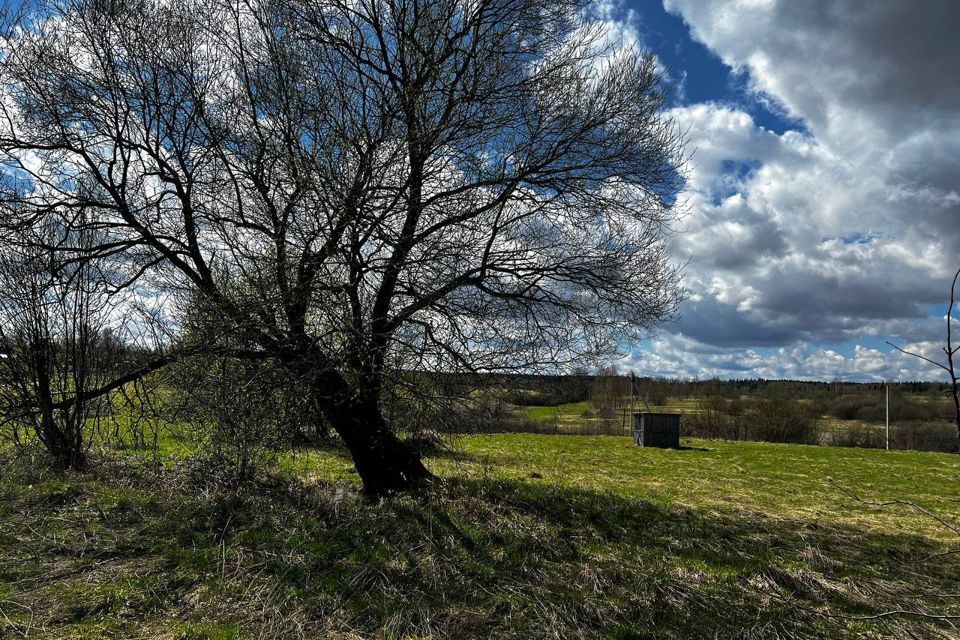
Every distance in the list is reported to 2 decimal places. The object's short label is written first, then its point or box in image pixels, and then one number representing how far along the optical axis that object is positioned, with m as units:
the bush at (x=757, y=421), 24.41
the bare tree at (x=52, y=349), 6.89
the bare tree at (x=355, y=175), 5.18
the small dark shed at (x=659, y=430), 18.58
